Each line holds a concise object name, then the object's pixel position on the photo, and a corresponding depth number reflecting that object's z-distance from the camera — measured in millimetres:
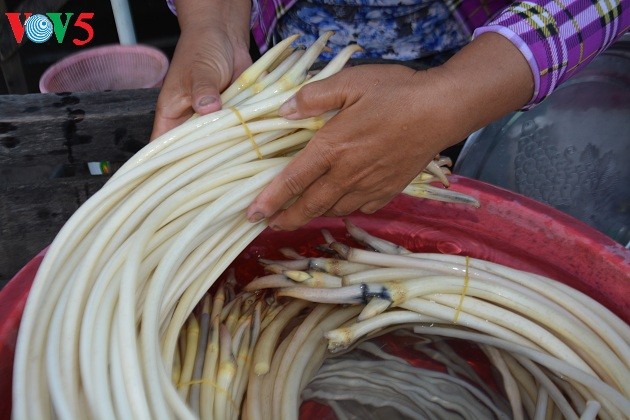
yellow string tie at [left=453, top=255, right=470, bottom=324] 1025
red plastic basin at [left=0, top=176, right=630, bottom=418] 1066
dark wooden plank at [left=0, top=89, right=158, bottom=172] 1343
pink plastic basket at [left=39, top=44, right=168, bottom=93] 1978
